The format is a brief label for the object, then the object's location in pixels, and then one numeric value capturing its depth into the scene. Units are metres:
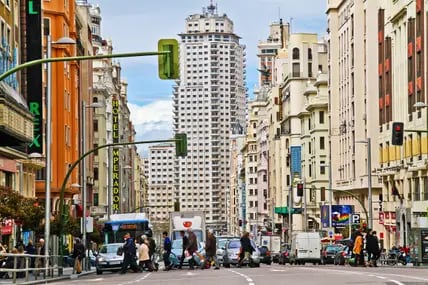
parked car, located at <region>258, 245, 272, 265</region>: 80.50
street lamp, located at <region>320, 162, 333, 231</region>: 110.94
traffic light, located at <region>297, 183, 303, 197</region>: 86.56
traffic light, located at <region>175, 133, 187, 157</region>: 50.47
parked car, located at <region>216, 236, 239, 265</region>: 64.50
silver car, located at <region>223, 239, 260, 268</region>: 55.88
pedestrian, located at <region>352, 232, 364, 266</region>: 53.88
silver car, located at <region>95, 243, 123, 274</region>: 56.88
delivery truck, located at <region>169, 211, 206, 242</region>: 73.19
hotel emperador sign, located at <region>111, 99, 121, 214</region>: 138.50
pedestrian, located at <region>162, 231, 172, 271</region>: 54.03
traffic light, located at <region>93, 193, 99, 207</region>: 123.88
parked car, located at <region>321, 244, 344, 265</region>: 79.57
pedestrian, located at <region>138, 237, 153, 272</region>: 52.50
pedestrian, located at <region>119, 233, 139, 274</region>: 52.28
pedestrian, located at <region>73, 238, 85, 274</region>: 54.28
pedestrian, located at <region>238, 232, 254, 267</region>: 52.38
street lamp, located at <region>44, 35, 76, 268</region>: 49.88
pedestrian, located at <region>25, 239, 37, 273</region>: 52.61
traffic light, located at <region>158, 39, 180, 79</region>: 27.46
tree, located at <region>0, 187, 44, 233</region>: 47.44
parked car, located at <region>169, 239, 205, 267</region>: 57.86
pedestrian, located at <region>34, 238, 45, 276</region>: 42.70
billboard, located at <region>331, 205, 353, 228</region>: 107.31
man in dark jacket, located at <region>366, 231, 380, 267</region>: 53.47
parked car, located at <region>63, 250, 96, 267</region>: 63.56
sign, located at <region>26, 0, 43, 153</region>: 64.19
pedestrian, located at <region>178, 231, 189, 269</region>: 52.22
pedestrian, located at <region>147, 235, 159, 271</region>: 54.75
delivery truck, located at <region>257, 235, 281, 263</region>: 110.88
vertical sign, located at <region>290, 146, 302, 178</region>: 149.12
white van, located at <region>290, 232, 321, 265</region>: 85.34
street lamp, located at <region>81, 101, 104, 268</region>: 63.85
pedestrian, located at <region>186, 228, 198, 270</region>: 51.31
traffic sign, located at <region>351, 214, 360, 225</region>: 103.06
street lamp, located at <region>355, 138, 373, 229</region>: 84.59
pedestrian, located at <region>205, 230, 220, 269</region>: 50.94
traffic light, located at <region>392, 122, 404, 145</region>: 52.31
